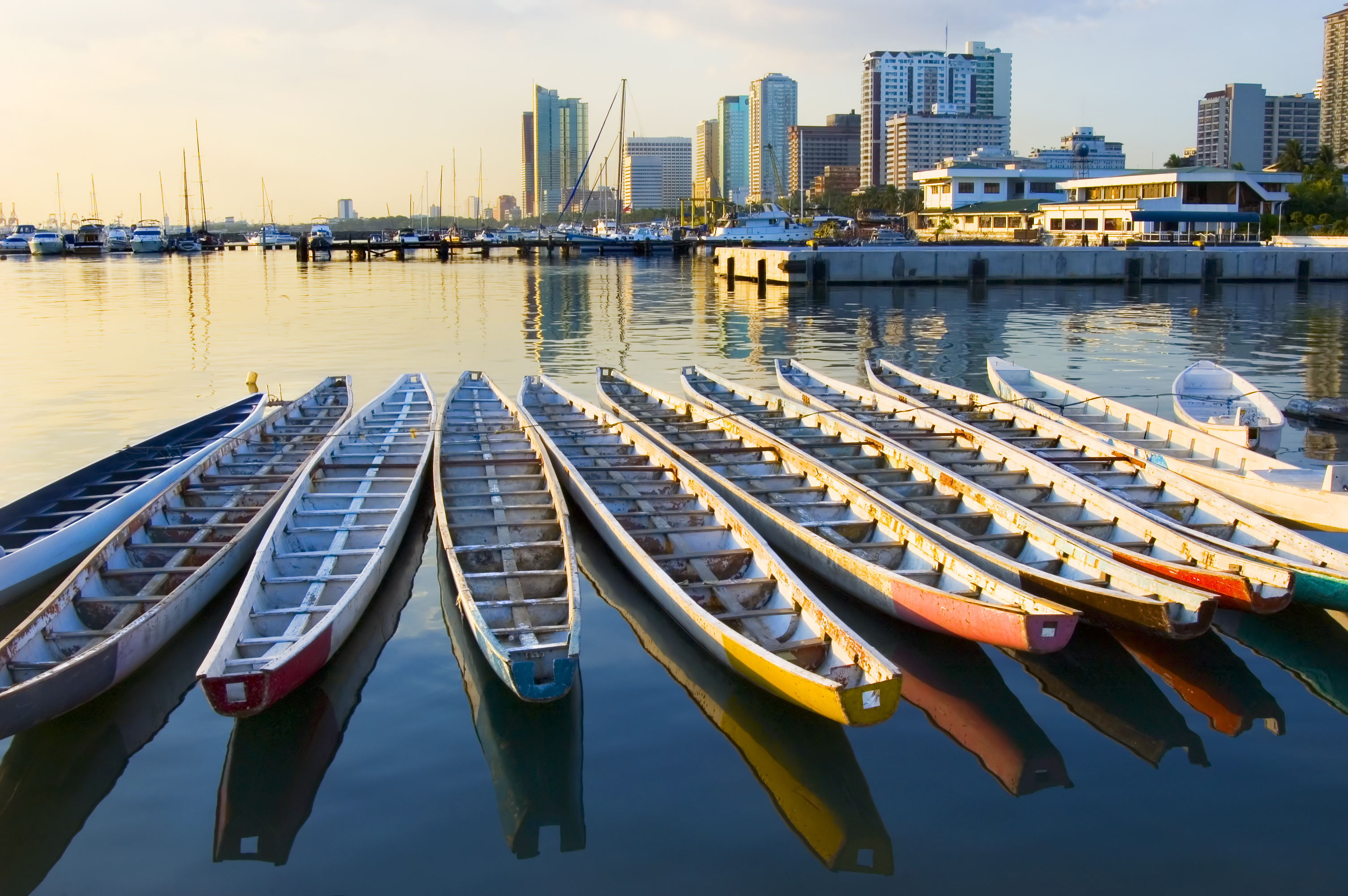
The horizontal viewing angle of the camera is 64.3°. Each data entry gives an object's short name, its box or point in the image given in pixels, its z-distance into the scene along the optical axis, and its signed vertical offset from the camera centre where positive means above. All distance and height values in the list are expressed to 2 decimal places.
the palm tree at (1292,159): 102.56 +12.89
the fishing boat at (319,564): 8.39 -2.66
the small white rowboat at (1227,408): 16.30 -1.96
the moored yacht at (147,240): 120.19 +7.60
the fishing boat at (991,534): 9.59 -2.60
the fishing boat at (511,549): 8.75 -2.62
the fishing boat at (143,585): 8.48 -2.73
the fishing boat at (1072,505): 10.05 -2.49
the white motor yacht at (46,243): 116.81 +7.14
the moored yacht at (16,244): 123.06 +7.51
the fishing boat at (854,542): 9.30 -2.64
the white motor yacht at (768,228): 105.06 +7.04
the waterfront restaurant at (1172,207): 78.56 +6.79
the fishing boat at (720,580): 8.12 -2.74
